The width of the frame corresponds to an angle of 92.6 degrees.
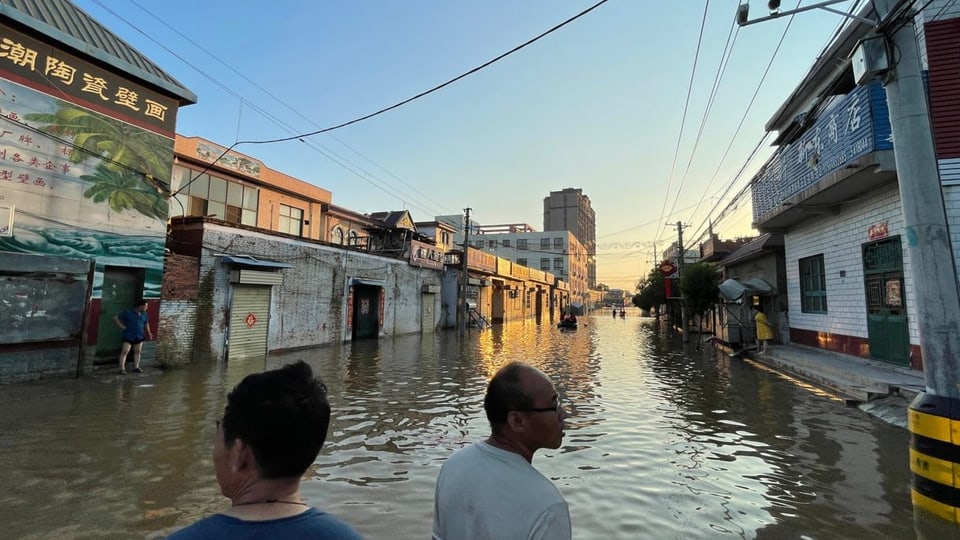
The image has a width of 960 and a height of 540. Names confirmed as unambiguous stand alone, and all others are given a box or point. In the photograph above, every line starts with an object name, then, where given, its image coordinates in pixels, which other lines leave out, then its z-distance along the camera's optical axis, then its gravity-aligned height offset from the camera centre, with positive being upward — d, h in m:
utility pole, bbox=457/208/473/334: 27.00 +1.18
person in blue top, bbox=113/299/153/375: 10.71 -0.42
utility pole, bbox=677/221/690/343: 21.59 +3.40
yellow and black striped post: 3.77 -1.13
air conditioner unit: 4.63 +2.65
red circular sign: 25.06 +2.64
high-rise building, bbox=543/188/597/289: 108.56 +24.25
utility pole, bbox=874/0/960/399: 4.13 +0.94
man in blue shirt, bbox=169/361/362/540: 1.19 -0.38
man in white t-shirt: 1.46 -0.56
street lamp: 5.64 +4.11
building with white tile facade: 9.09 +3.12
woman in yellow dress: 15.65 -0.40
